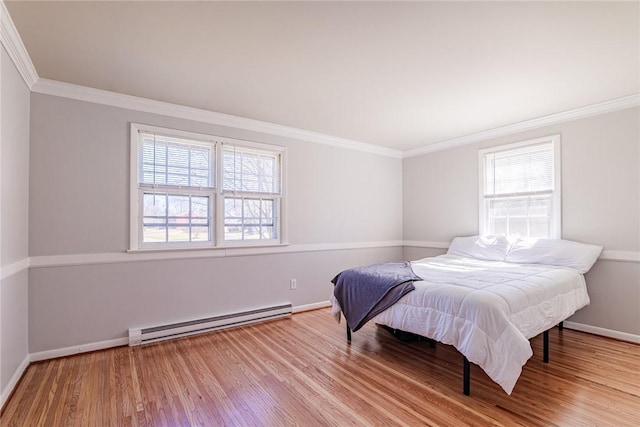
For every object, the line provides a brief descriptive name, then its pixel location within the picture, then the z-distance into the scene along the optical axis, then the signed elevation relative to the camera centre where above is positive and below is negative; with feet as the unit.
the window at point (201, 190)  10.32 +0.88
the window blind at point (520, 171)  12.23 +1.83
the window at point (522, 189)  11.98 +1.07
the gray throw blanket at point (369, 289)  8.65 -2.23
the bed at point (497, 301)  6.44 -2.15
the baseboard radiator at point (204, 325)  9.79 -3.88
